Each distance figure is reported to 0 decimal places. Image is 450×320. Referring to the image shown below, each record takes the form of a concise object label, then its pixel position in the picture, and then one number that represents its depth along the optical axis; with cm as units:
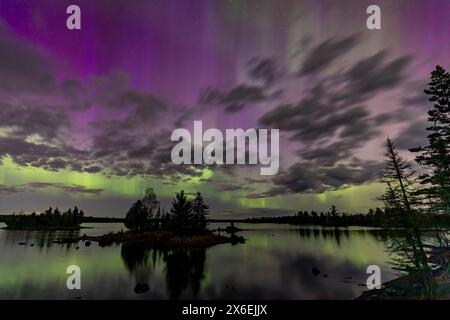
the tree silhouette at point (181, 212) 6069
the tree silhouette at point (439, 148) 1648
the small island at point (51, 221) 13675
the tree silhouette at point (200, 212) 7030
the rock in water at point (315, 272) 3475
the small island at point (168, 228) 6097
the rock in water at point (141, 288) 2555
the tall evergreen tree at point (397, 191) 1769
